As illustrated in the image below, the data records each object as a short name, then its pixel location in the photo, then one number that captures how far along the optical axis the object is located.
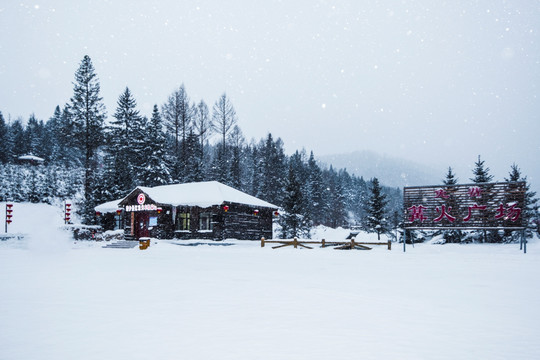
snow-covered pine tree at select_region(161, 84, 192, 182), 48.78
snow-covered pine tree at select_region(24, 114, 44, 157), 76.44
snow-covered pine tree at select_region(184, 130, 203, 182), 48.54
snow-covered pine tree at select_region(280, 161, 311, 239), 36.84
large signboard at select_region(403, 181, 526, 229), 20.80
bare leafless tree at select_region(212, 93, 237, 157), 52.06
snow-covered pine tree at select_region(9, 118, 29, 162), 69.25
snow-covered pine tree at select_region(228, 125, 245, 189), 54.31
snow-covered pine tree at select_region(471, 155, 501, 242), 31.24
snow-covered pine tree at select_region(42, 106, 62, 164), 74.62
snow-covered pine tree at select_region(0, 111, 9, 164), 65.19
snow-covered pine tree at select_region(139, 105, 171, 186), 46.03
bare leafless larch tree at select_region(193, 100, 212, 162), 52.12
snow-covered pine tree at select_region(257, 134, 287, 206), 58.50
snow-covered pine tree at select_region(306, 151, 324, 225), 70.31
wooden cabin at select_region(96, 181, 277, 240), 29.86
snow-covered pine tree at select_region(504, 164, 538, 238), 30.83
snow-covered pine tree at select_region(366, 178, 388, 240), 38.78
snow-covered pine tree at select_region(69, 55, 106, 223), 44.66
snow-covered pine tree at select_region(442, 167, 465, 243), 22.12
